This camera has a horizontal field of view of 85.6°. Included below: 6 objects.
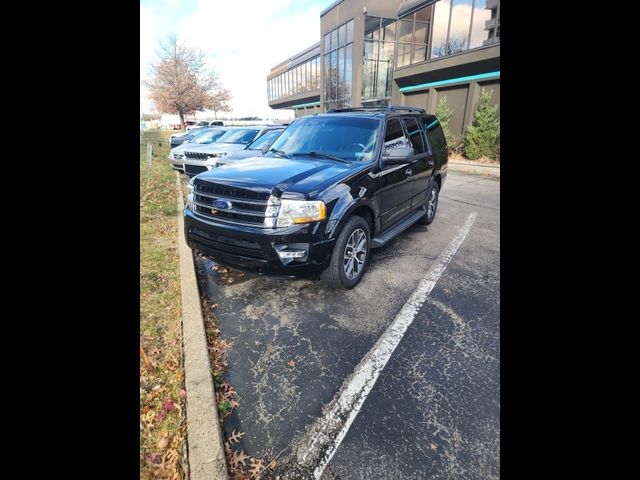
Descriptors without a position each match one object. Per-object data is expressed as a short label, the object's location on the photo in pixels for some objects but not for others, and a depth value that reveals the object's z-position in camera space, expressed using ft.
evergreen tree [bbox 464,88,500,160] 49.19
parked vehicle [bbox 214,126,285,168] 21.16
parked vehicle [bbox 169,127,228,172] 37.40
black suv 10.58
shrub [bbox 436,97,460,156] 56.03
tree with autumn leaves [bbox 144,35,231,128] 111.24
